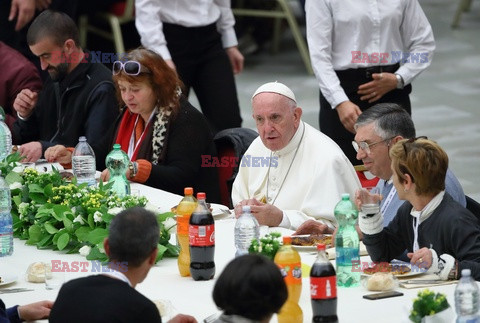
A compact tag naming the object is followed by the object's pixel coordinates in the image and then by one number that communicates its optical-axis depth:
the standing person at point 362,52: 12.58
